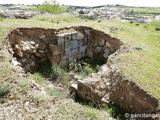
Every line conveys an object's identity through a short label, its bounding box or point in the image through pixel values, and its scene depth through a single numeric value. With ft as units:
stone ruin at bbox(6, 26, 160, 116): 14.38
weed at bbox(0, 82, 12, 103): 11.44
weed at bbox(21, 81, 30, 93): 12.36
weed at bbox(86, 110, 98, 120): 10.93
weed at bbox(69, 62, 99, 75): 25.42
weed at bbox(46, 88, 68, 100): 18.17
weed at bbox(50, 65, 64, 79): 26.23
